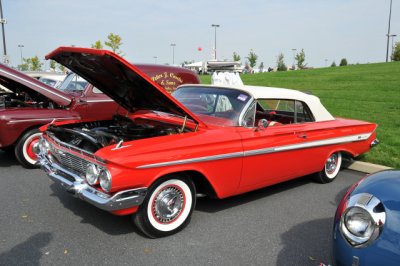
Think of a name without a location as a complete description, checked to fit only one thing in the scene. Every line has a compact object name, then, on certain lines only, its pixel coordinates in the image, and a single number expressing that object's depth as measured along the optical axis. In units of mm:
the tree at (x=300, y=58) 51531
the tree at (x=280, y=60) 54062
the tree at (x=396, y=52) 37188
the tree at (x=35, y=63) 49000
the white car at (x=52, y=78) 13602
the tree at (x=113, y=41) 34469
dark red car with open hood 5734
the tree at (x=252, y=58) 53000
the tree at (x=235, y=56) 54625
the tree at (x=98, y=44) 35556
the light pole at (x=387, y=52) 40781
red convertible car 3258
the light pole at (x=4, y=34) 21858
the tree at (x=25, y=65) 52281
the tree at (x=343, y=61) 46219
